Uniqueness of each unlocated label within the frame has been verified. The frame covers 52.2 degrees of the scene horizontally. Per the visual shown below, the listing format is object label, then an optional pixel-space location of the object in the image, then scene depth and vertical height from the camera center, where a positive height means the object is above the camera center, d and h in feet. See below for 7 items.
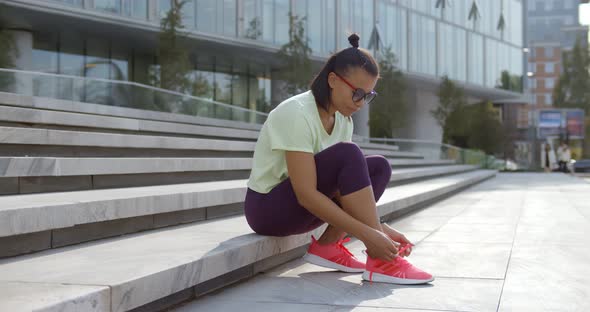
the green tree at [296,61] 74.74 +11.92
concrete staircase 7.43 -1.31
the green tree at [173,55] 61.77 +10.54
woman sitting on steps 9.75 -0.29
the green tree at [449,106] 106.22 +8.98
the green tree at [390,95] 93.09 +9.56
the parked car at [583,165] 102.73 -1.57
